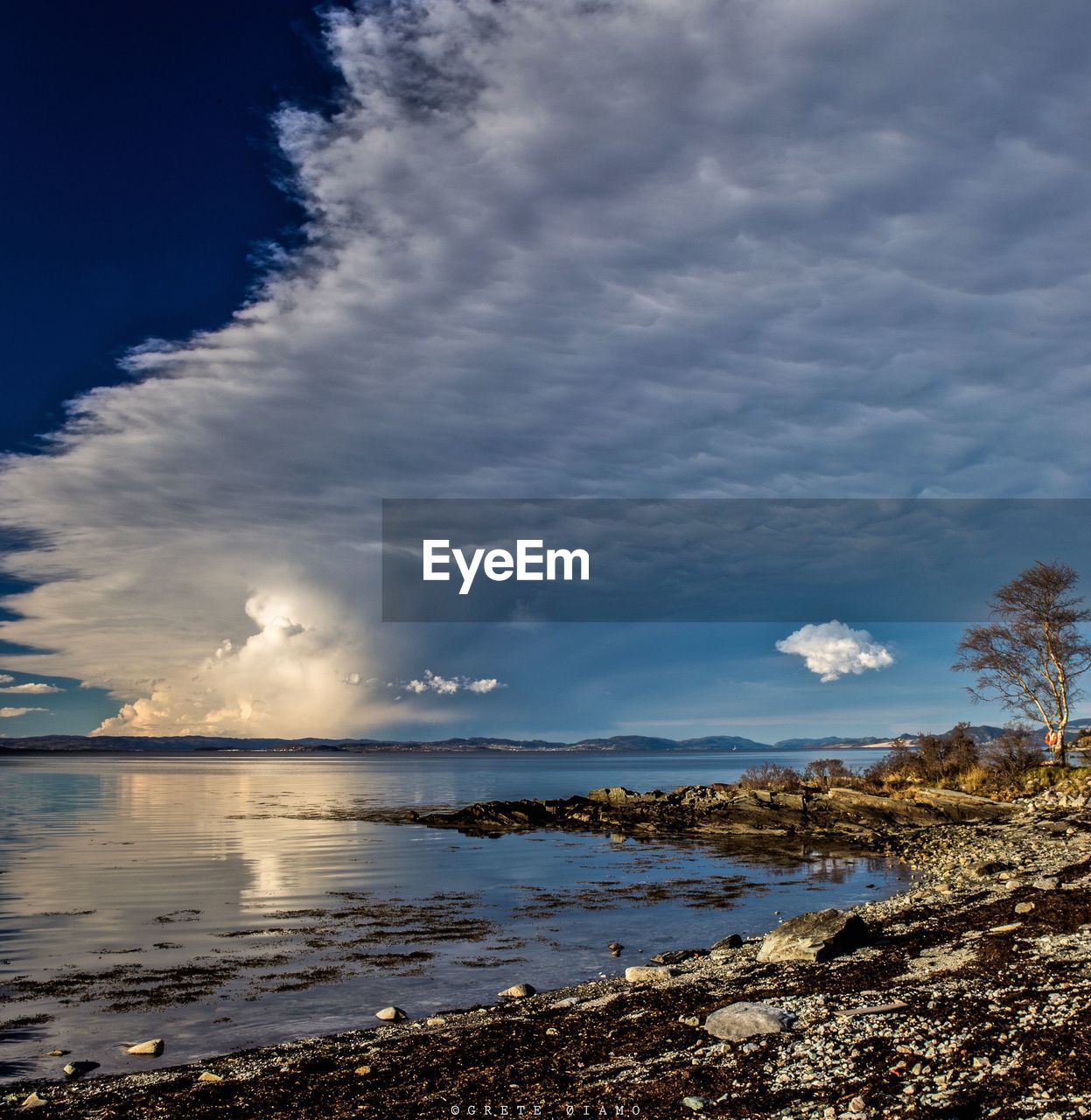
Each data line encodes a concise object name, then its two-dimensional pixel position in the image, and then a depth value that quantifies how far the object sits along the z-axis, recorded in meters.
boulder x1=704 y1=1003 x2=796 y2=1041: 11.49
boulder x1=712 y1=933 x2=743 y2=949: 19.14
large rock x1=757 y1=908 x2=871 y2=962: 16.41
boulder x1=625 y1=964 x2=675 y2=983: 16.81
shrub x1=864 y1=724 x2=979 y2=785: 56.72
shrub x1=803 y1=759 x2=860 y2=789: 63.59
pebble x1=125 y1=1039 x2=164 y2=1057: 13.84
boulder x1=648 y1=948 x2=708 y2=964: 18.78
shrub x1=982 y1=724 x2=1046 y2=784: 51.19
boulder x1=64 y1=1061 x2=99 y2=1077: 13.02
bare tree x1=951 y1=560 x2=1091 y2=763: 49.41
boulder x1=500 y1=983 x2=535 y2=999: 16.59
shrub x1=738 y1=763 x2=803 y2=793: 62.51
